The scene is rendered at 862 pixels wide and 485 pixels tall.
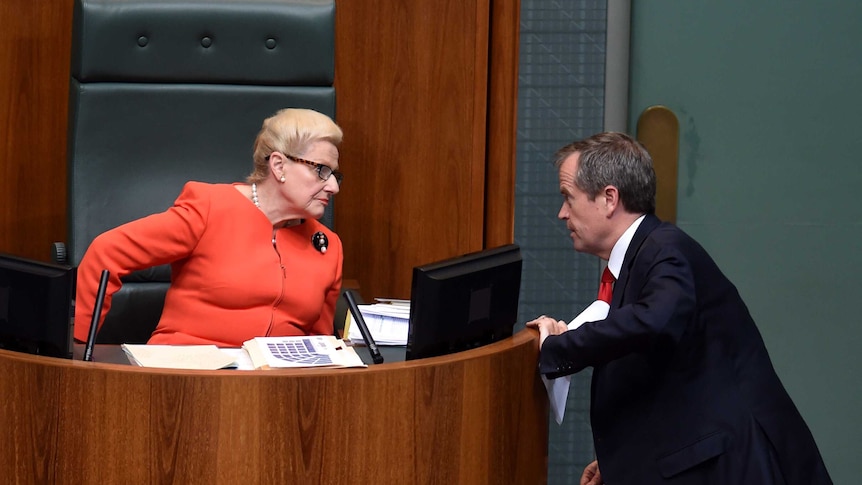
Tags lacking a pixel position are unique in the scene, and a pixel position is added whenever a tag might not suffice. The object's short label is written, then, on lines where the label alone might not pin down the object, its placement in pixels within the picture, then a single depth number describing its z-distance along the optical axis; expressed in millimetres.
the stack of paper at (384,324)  12891
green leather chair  13546
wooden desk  12481
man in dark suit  12791
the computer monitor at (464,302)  12643
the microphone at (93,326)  12604
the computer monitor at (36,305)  12560
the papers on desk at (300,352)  12603
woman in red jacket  13168
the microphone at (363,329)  12658
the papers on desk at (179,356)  12592
